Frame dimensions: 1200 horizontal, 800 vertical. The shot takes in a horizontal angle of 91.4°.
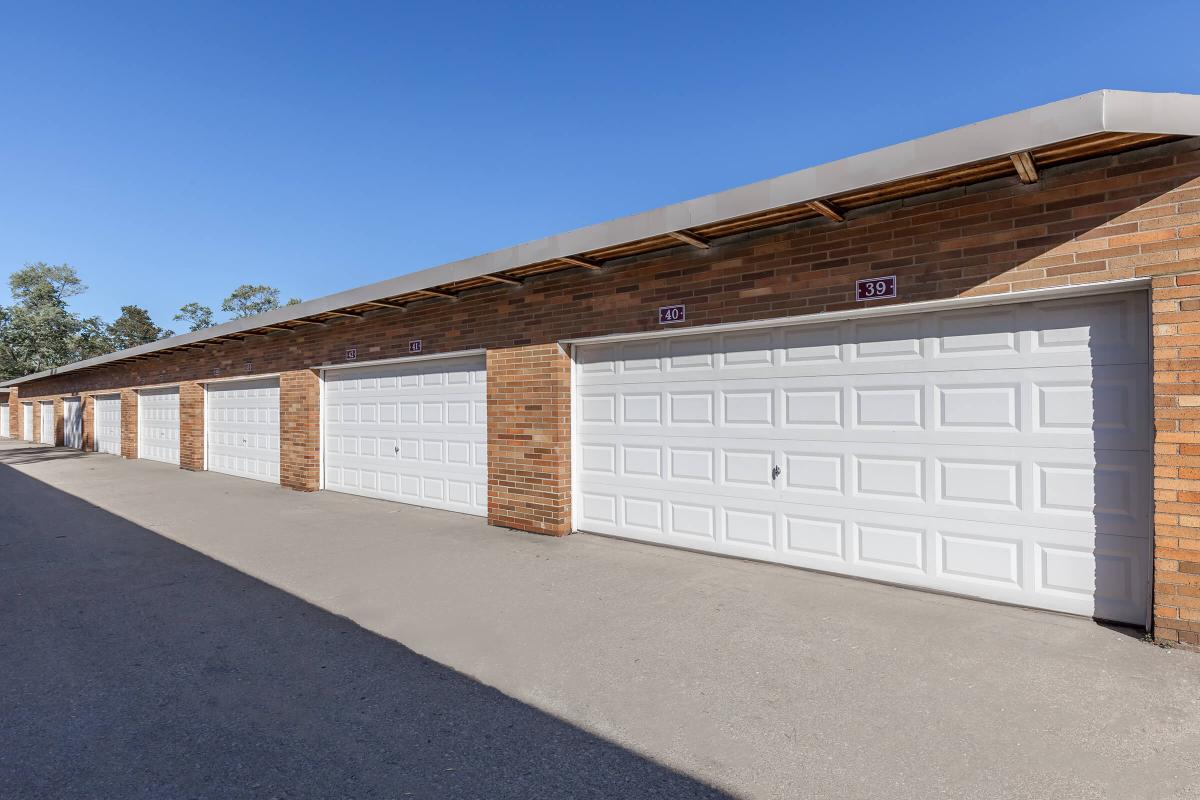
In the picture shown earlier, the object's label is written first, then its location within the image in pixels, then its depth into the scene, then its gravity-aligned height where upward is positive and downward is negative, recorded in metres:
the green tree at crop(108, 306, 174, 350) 66.34 +8.36
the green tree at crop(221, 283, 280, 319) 63.16 +10.89
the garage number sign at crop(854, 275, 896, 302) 4.89 +0.87
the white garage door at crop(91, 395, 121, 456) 20.03 -0.81
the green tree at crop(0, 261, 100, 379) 29.12 +3.70
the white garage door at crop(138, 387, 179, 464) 16.42 -0.72
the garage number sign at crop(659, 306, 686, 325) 6.12 +0.84
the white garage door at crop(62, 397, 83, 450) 23.61 -0.91
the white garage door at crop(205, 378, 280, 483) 12.26 -0.67
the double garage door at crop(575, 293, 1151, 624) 4.19 -0.50
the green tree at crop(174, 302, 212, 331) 66.94 +9.96
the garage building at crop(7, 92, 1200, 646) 3.84 +0.22
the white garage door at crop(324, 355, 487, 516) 8.30 -0.56
